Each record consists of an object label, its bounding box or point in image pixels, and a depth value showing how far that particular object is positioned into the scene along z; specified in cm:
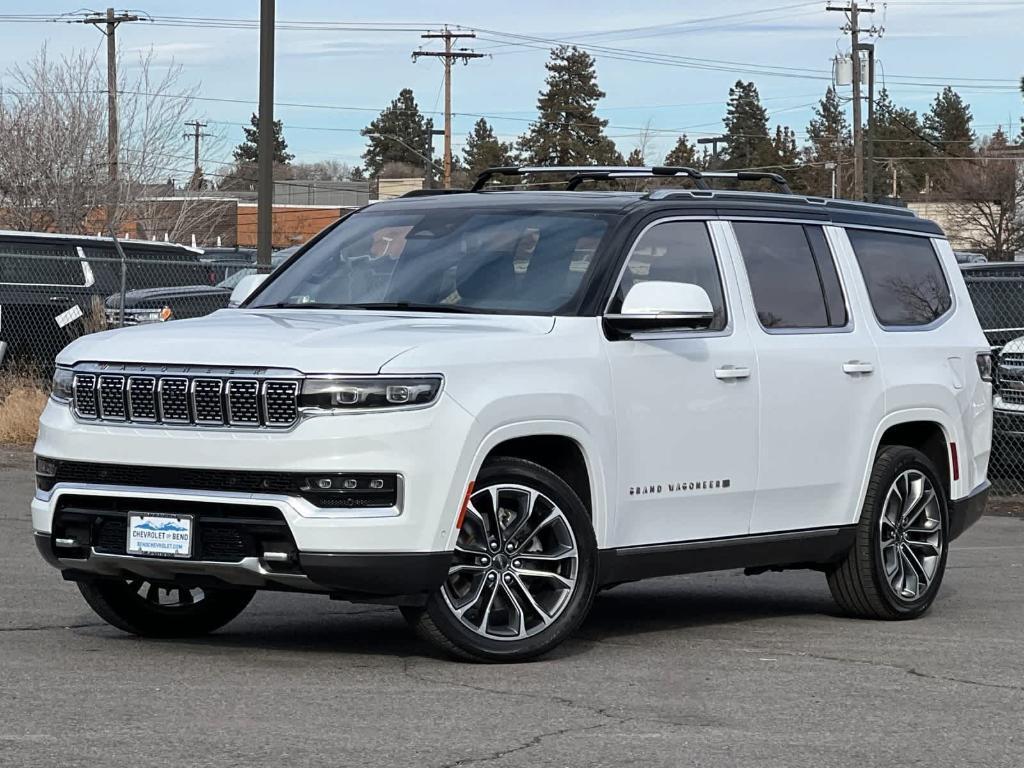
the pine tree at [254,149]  14000
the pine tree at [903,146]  12606
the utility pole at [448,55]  6800
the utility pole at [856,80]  5958
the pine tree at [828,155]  10270
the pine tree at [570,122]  9744
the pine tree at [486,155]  10719
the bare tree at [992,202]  8200
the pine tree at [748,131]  12295
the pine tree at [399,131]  14888
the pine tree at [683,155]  10400
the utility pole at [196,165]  5307
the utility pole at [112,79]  4316
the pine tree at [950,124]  12888
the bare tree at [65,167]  4184
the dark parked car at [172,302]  2171
